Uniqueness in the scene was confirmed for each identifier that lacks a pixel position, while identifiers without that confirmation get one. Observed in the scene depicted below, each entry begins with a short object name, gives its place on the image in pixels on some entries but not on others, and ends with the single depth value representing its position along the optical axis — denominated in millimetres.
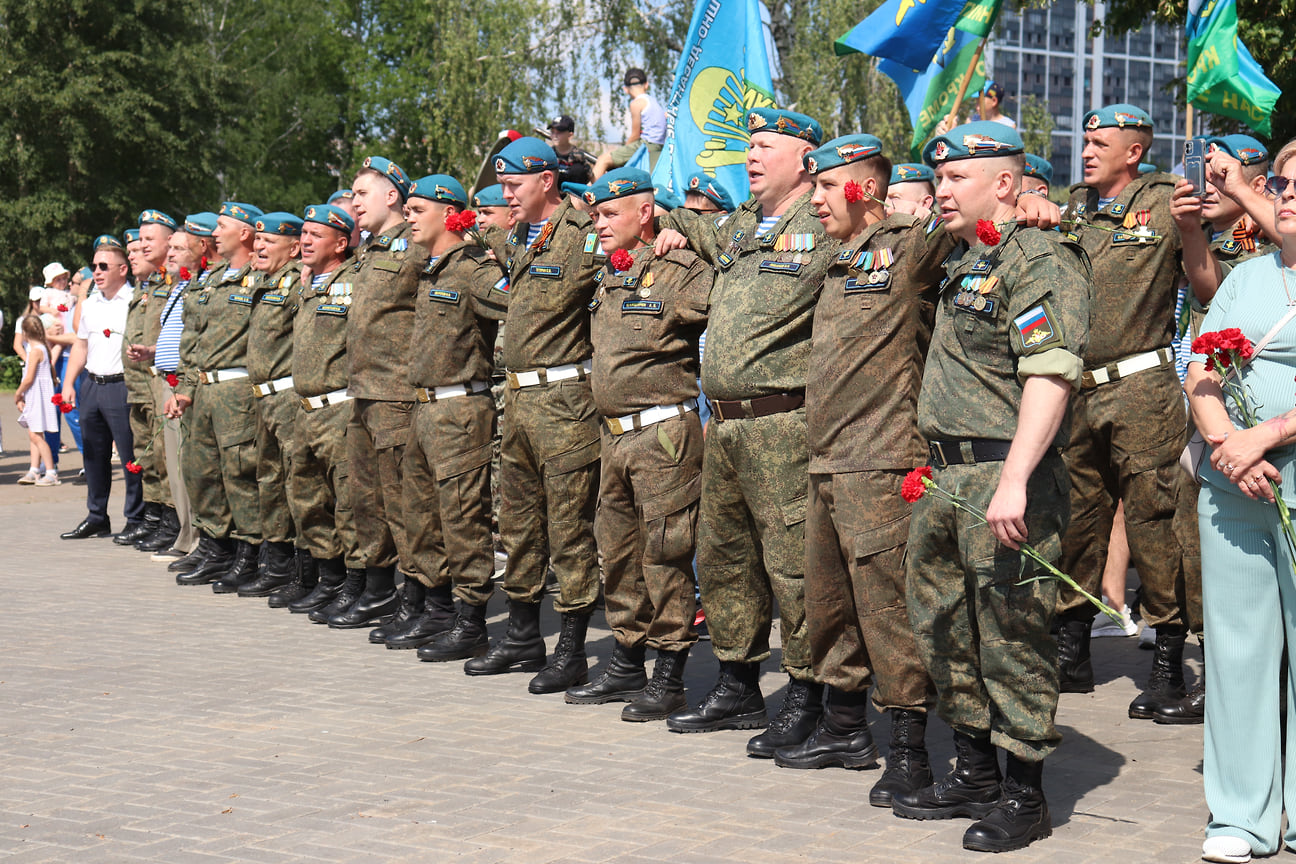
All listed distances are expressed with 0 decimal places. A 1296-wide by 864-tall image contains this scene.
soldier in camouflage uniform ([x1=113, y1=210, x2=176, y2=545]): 11992
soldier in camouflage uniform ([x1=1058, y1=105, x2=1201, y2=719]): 6527
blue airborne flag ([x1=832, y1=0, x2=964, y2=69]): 8508
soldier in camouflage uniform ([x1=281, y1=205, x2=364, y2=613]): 8922
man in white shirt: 12711
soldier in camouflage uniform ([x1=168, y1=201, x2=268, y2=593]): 10078
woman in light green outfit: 4535
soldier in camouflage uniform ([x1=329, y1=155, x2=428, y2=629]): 8312
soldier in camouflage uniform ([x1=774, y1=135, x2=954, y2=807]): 5309
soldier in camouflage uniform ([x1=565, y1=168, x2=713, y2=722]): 6531
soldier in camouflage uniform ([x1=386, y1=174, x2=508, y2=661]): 7801
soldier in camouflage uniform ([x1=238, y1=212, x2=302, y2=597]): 9539
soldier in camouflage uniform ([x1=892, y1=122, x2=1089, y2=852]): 4582
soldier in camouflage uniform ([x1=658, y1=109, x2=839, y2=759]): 5863
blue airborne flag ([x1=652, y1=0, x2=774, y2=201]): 8523
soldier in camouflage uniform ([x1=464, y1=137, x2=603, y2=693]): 7148
